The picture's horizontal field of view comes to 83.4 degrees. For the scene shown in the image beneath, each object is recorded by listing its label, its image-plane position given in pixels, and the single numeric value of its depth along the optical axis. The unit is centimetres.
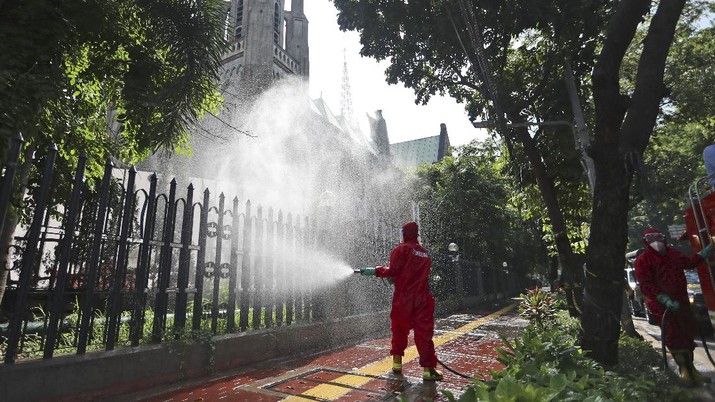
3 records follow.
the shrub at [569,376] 170
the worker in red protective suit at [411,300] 466
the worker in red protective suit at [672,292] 467
